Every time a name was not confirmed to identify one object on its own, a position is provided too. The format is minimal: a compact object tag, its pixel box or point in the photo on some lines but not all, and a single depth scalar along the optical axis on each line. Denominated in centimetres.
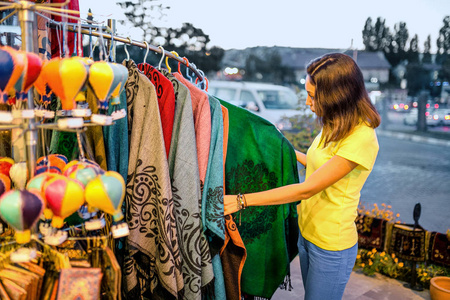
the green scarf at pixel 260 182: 163
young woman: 159
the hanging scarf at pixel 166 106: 138
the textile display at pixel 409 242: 333
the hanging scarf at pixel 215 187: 143
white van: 764
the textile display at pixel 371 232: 363
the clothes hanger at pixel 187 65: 192
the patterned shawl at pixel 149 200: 129
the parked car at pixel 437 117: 1392
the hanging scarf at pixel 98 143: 128
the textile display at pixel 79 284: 95
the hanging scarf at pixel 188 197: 136
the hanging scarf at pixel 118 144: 129
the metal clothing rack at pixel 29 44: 94
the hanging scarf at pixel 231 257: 155
